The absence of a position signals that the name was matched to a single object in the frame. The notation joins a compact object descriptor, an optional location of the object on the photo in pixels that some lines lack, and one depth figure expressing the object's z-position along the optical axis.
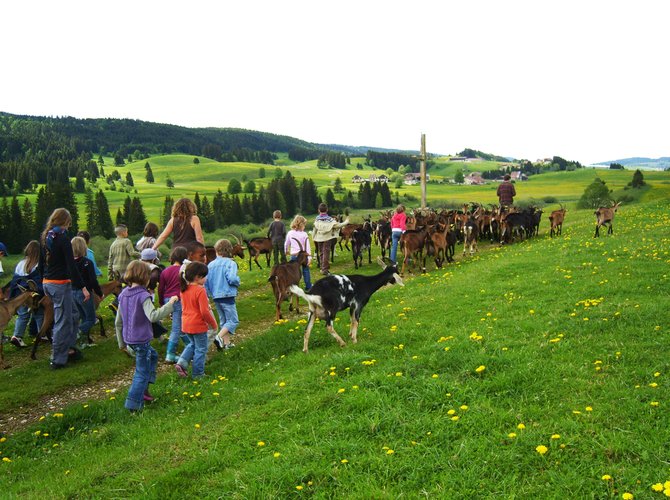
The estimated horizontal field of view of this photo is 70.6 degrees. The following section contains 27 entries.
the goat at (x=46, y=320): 9.90
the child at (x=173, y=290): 8.87
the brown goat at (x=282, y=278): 11.85
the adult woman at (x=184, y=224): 9.92
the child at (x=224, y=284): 9.34
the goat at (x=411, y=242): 17.06
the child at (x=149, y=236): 11.64
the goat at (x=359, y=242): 19.81
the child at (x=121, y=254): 11.77
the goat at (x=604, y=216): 18.82
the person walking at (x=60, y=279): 8.67
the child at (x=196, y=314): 7.80
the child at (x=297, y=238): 13.51
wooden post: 27.59
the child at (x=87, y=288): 9.80
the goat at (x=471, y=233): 20.61
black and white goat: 8.37
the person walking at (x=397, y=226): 17.28
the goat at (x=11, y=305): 9.34
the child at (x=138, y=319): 7.03
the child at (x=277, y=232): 17.56
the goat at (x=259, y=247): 21.72
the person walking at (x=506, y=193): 22.30
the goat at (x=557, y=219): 22.63
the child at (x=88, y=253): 10.75
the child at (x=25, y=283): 10.05
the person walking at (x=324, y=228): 15.53
